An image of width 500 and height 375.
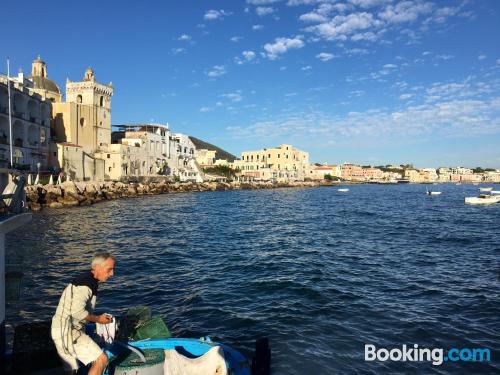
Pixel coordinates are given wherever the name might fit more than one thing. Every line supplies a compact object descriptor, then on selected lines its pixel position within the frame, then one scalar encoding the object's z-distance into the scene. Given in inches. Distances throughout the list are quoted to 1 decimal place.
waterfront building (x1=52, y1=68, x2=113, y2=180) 2570.9
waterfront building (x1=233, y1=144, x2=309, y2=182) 5551.2
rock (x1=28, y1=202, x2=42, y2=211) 1509.6
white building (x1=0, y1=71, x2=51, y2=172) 1910.7
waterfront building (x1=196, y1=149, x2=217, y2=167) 5271.2
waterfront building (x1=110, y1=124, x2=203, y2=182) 2856.8
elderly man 199.8
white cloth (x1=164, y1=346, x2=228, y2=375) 214.8
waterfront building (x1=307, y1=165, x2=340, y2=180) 6724.9
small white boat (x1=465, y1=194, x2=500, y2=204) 2271.3
